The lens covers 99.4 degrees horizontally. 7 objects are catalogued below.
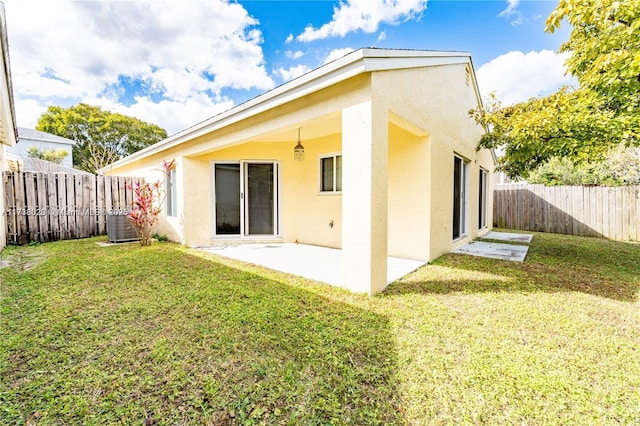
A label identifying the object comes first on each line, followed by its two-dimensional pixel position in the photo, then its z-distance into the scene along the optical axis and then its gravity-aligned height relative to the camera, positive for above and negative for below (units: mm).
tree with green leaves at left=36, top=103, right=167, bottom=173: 29641 +8453
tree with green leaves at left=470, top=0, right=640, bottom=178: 4715 +2073
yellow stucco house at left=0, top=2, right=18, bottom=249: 4191 +2149
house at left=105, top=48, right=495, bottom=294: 4160 +948
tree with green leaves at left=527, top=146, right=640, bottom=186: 12836 +1607
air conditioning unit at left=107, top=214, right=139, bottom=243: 8655 -803
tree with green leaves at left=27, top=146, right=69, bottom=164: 23703 +4390
